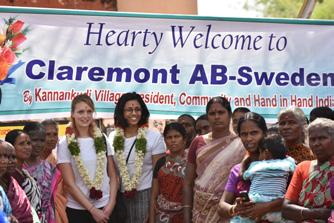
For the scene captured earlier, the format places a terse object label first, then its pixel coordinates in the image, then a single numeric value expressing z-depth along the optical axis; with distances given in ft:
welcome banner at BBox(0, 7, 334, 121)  31.45
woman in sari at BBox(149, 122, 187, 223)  30.07
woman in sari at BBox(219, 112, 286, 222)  25.71
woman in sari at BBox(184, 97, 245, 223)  27.73
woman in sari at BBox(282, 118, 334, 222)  23.21
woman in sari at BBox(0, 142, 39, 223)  25.99
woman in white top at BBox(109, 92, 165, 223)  30.37
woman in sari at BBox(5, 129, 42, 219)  27.76
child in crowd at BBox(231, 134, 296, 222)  24.86
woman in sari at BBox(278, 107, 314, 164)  27.09
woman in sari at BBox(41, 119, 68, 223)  29.84
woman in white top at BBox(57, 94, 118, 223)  29.60
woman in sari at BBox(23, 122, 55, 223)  29.37
